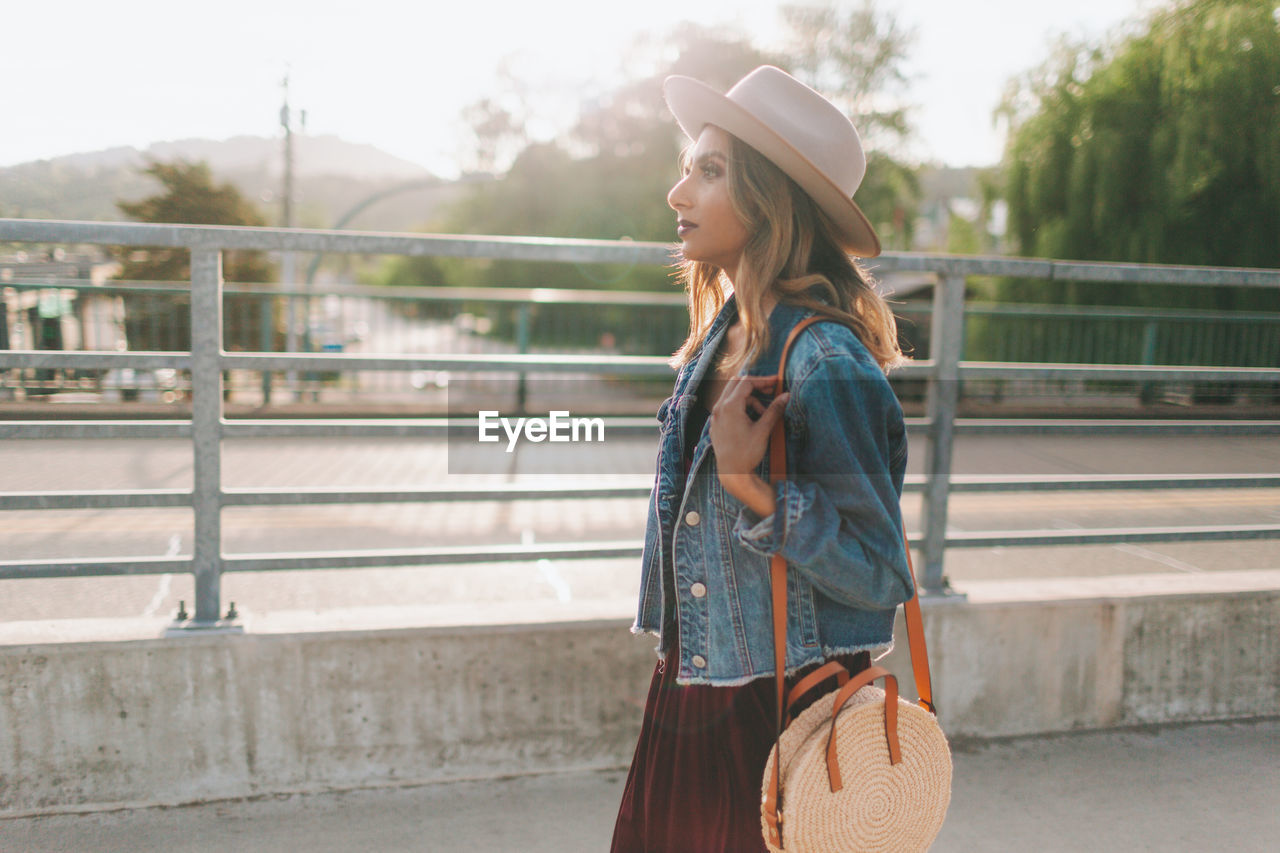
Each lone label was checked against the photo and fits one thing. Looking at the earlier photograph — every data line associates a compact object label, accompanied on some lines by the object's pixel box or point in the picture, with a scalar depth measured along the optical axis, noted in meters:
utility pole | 11.50
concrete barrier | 2.93
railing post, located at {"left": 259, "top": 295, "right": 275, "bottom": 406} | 11.24
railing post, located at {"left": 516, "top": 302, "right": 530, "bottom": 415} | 12.25
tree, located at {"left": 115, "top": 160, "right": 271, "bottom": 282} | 16.11
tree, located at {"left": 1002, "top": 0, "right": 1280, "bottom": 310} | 13.04
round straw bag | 1.66
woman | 1.64
